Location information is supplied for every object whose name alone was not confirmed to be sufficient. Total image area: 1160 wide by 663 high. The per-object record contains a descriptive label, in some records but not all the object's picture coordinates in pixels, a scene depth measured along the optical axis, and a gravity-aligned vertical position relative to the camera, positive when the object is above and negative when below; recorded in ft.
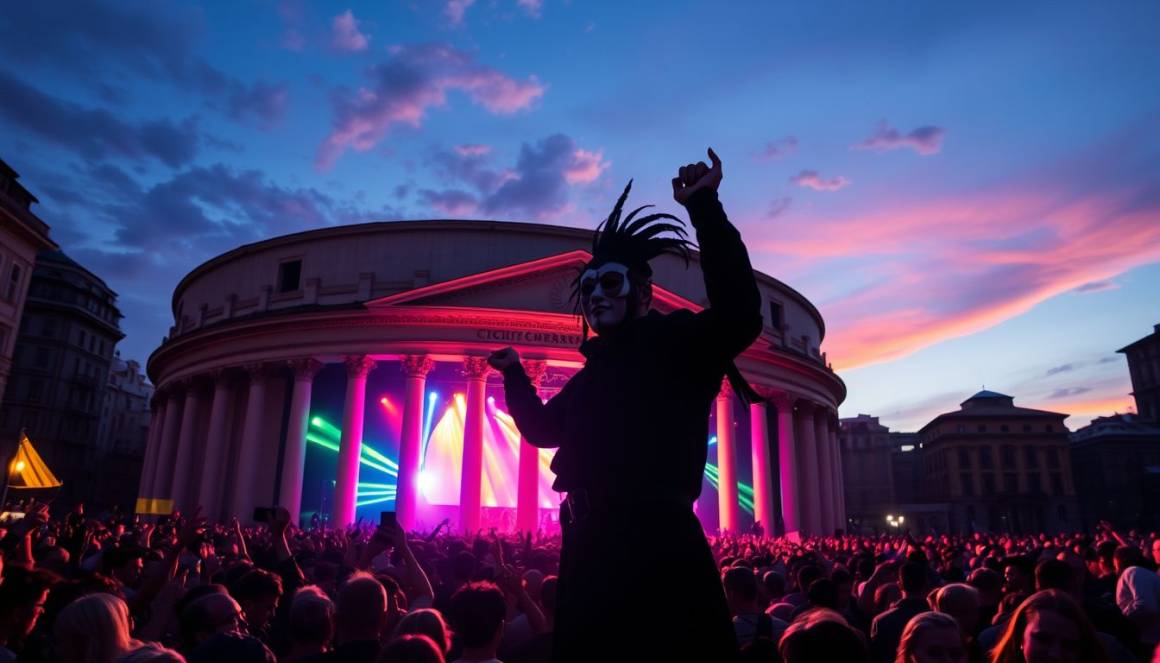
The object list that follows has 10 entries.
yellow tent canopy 47.85 +2.05
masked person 8.54 +0.60
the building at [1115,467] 243.40 +19.67
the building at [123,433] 224.53 +23.46
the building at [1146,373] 269.64 +55.90
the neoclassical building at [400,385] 99.76 +18.84
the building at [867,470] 293.23 +19.99
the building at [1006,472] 260.42 +17.93
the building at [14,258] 119.96 +40.25
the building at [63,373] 194.49 +35.26
